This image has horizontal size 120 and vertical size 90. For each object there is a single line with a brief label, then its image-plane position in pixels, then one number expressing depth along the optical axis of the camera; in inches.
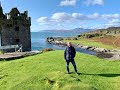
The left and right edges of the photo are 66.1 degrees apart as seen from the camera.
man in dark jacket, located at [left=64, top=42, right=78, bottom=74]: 294.8
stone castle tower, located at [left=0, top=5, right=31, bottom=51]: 645.1
